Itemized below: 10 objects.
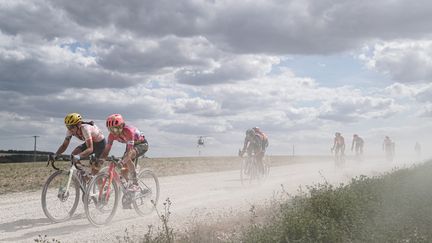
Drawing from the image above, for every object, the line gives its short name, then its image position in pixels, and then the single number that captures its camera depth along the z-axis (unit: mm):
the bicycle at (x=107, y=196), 10508
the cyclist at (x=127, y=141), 11117
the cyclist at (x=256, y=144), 20016
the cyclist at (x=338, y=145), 30484
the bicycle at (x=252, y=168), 20031
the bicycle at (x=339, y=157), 30625
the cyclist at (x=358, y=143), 35031
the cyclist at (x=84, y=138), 10820
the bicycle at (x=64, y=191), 10547
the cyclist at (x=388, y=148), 40188
